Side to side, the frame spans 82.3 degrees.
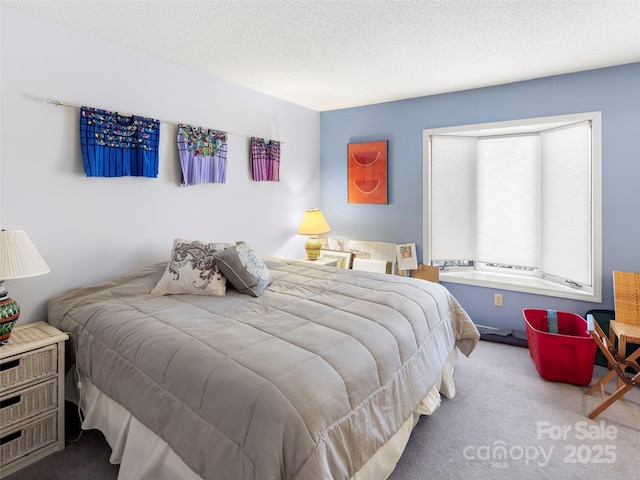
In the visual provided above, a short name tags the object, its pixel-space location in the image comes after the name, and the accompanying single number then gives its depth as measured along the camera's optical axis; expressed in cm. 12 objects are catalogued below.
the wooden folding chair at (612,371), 217
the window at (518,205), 323
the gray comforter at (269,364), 123
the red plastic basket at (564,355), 257
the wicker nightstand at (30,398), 182
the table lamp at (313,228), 416
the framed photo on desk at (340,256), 424
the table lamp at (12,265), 184
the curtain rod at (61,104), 231
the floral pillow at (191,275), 244
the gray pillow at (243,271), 245
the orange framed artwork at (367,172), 419
